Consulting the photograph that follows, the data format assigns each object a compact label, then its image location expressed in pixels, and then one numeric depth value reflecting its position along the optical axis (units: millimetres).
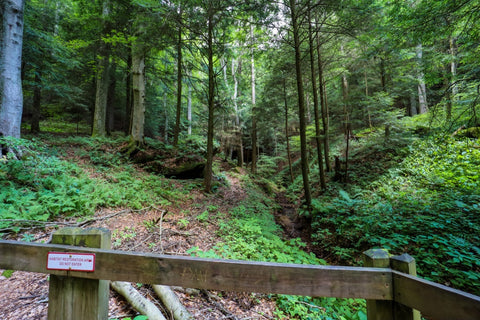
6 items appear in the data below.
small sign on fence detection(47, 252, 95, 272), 1366
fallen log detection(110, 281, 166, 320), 2127
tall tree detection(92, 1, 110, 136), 11078
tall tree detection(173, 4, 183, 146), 9415
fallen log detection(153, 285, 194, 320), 2229
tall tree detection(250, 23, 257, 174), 15987
